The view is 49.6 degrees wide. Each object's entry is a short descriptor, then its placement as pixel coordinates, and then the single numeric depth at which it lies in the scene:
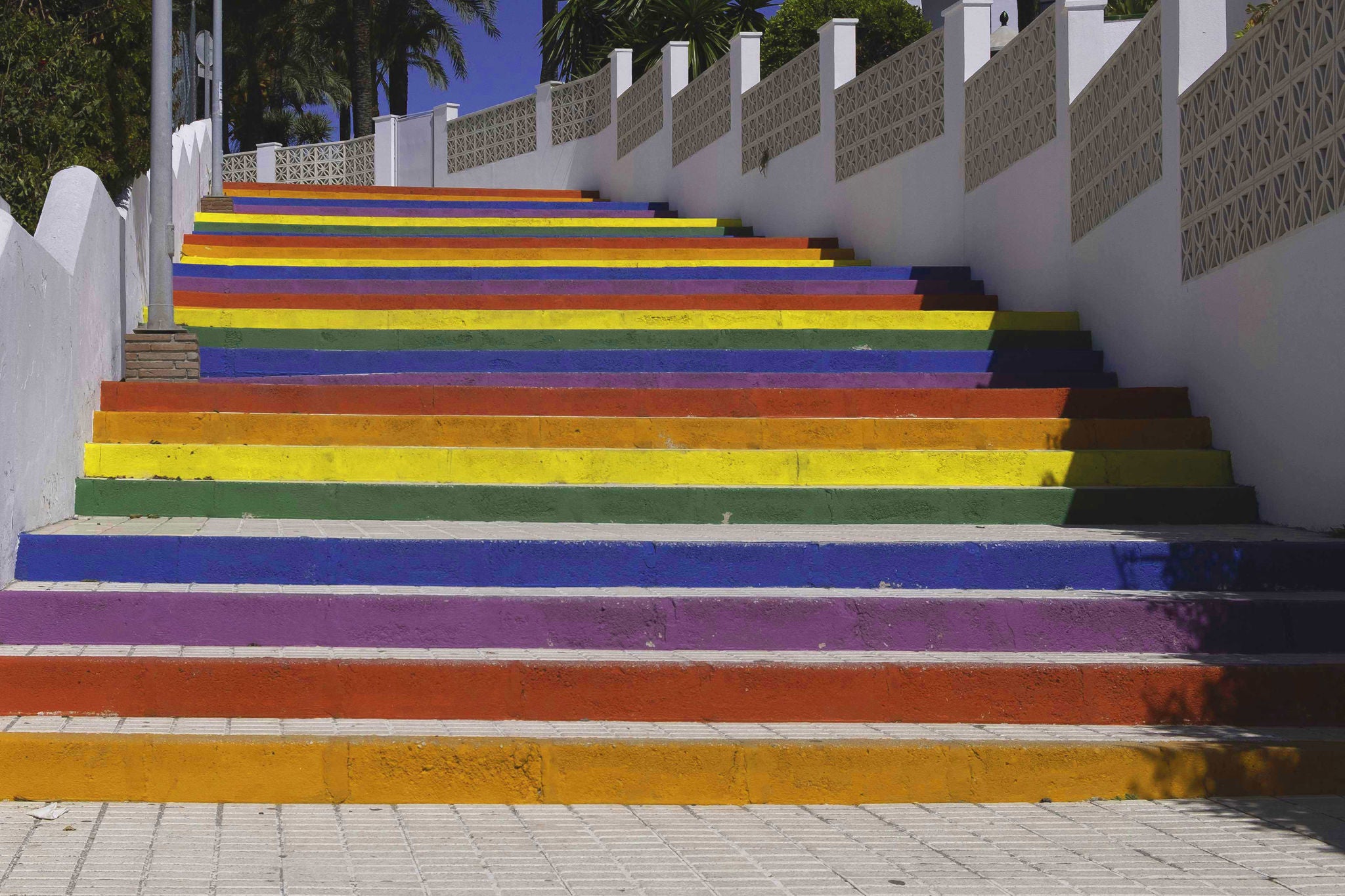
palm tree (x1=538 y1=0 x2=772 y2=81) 22.98
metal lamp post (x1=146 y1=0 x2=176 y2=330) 8.34
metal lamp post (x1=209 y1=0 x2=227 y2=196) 17.81
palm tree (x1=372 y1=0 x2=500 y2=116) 33.34
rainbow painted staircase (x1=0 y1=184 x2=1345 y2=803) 4.84
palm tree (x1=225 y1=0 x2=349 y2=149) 34.62
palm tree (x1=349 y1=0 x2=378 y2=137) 28.53
